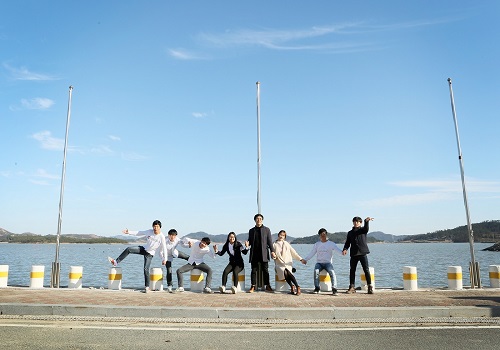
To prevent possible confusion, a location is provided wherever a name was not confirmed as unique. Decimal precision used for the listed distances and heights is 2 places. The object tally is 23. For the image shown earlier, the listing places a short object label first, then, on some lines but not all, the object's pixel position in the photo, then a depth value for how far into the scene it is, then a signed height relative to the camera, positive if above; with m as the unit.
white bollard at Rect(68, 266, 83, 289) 13.27 -0.75
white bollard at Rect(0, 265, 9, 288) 13.54 -0.64
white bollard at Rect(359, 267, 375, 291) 12.94 -0.87
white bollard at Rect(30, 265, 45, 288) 13.29 -0.70
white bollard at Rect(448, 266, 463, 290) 13.53 -0.88
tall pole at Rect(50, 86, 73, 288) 13.93 +0.87
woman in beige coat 12.28 -0.20
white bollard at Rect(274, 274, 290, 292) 12.86 -0.98
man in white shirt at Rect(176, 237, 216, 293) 13.13 -0.05
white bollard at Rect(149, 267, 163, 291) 13.25 -0.83
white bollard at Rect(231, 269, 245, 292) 13.12 -0.93
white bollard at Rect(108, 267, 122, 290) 13.34 -0.76
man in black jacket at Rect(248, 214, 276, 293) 12.78 +0.27
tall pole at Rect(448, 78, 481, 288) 13.98 +0.70
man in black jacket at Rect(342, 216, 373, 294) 12.69 +0.21
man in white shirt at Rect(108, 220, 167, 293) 13.37 +0.26
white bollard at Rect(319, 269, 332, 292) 13.20 -0.94
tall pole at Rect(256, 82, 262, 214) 15.35 +4.00
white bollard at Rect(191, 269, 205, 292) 13.16 -0.87
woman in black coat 12.94 +0.00
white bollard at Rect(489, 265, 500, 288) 13.73 -0.84
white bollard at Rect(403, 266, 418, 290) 13.23 -0.87
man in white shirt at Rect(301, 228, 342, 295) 12.96 +0.01
